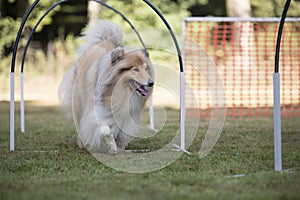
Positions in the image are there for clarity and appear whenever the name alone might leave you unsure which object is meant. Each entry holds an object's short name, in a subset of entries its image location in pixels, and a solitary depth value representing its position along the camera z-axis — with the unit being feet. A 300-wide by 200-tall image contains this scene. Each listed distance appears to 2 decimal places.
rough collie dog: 29.98
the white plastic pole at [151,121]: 42.93
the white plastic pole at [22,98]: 41.84
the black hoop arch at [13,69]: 30.48
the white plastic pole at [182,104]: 31.10
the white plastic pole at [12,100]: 31.72
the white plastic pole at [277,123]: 24.81
